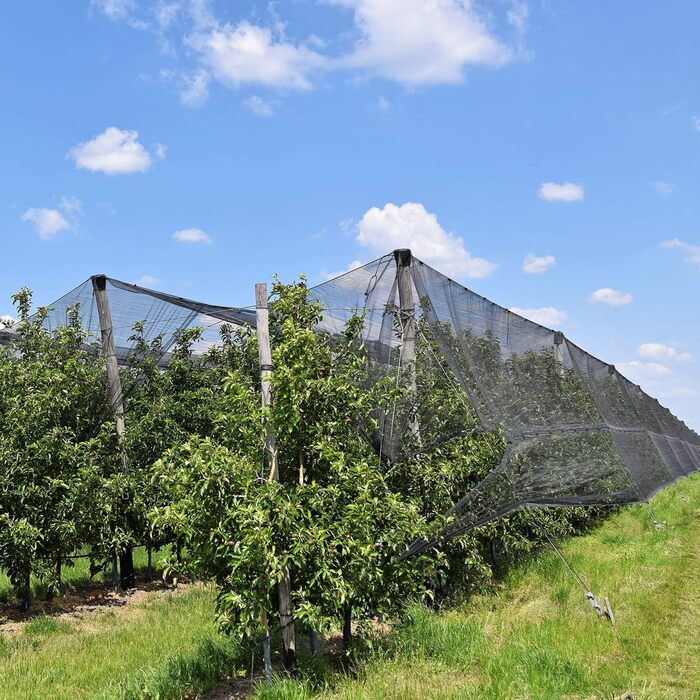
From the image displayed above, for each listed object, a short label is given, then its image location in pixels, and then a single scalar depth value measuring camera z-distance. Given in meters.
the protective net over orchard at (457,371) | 6.63
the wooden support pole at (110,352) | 10.16
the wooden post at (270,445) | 5.29
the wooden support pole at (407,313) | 6.71
